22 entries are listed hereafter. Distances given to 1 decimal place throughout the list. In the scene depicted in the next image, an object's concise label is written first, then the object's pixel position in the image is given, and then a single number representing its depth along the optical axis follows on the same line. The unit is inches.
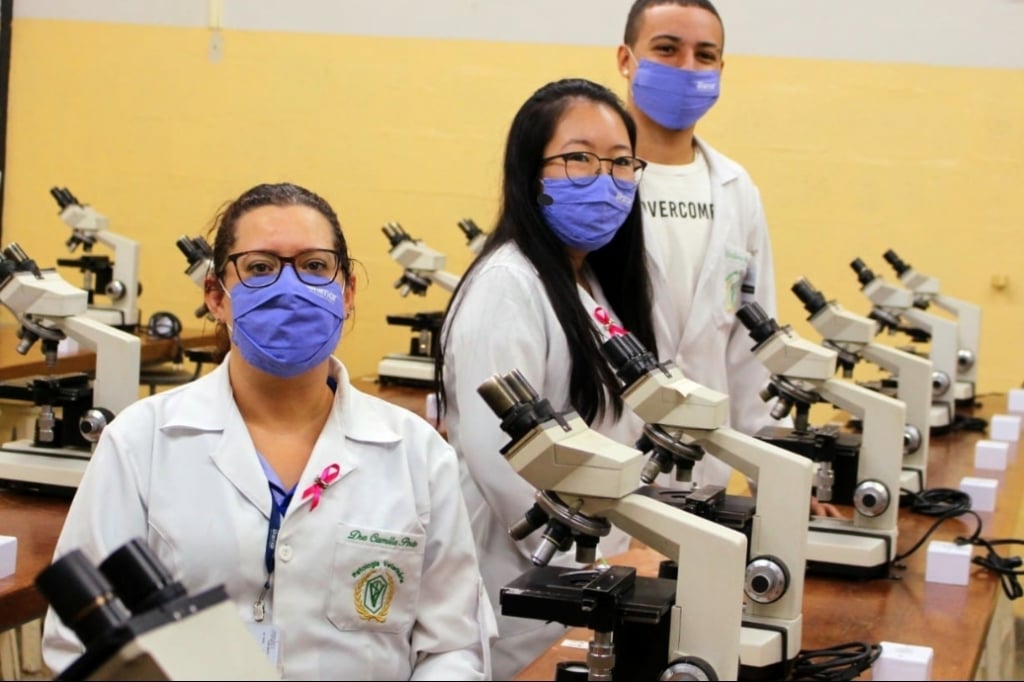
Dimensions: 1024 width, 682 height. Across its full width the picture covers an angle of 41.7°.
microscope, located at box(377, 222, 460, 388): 178.1
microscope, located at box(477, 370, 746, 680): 58.0
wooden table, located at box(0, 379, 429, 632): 80.9
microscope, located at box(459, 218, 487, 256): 191.0
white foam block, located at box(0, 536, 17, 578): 83.9
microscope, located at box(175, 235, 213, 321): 151.3
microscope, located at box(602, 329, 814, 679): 69.8
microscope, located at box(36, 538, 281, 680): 33.8
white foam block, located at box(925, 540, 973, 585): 90.6
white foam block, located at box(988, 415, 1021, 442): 153.3
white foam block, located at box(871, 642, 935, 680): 68.1
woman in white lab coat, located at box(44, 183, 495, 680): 63.9
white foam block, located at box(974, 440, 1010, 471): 135.6
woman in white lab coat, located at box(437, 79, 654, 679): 83.3
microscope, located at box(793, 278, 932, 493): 111.3
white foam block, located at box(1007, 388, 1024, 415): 175.0
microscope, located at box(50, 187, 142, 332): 200.5
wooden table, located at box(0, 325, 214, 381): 157.0
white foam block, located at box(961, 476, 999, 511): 116.0
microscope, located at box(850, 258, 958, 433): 160.4
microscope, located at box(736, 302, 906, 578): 91.4
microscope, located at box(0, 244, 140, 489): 108.1
